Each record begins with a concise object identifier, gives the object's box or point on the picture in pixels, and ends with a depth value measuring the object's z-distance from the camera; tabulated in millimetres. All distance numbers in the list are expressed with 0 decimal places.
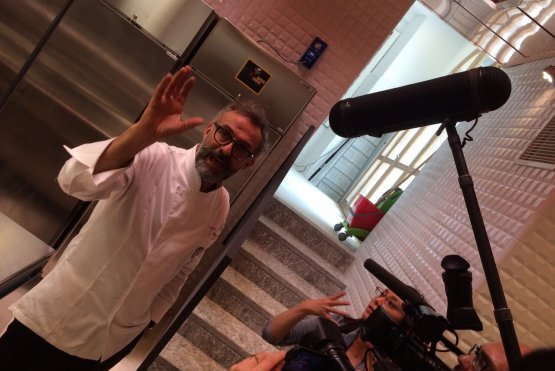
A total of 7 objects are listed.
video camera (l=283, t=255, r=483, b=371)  906
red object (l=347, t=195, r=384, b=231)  4582
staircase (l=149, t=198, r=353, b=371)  2832
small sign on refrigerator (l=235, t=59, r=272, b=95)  2820
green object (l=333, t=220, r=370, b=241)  4321
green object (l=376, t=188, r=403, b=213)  4738
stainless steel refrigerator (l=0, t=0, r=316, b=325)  2656
